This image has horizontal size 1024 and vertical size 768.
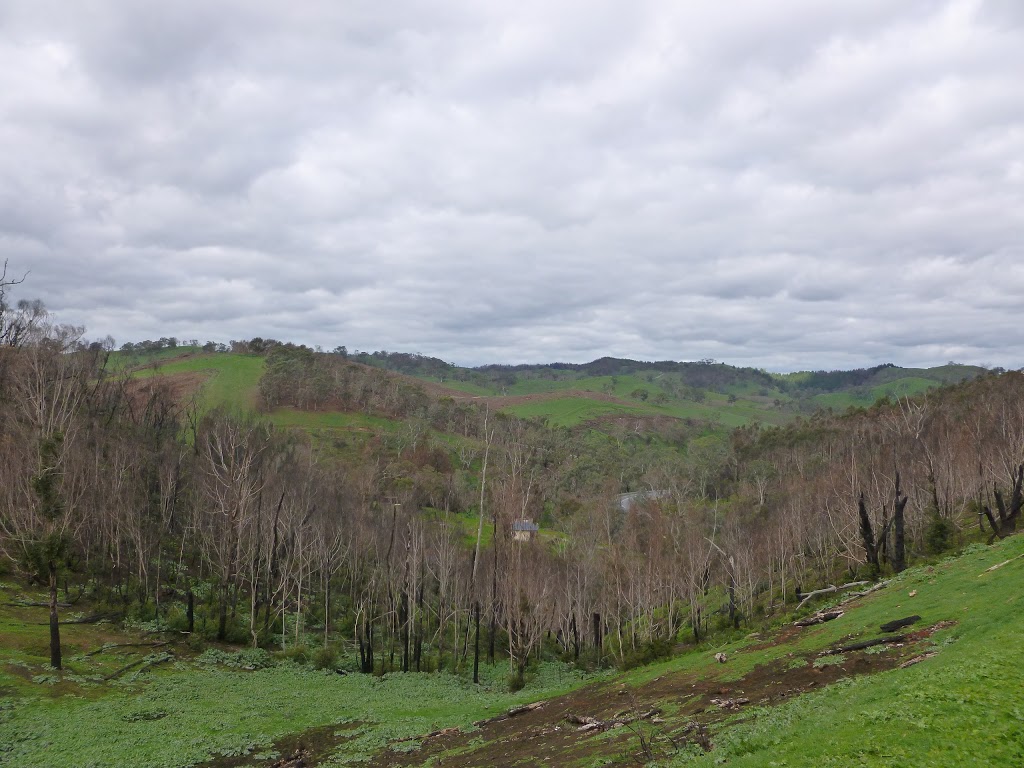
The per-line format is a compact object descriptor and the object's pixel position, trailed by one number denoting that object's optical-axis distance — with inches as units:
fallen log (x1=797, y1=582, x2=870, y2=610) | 1686.5
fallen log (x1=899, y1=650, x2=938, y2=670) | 743.7
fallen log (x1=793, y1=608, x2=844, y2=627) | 1288.5
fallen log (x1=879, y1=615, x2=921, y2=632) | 955.3
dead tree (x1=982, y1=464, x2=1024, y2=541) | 1720.0
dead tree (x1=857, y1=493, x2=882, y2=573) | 1800.0
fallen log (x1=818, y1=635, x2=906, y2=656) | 894.4
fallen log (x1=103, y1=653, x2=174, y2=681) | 1455.0
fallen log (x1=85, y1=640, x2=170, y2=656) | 1530.0
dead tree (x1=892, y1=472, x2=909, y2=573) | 1723.7
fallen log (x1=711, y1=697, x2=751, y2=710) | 824.6
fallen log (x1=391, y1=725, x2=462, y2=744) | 1117.1
